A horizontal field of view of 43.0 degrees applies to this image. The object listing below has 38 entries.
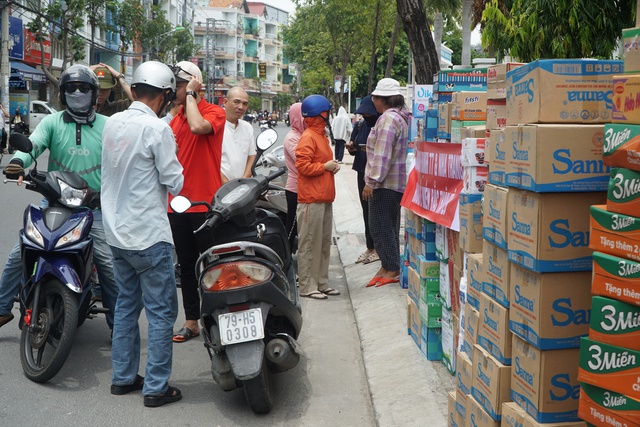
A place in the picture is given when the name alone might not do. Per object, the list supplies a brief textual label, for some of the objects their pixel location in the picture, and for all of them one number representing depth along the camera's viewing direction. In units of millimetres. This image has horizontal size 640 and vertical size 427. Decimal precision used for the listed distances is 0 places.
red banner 5137
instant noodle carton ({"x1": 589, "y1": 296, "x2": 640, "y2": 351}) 2568
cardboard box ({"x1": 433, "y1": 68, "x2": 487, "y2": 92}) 5695
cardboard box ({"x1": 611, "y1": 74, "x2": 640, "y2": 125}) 2678
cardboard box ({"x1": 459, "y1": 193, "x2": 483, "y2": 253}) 4293
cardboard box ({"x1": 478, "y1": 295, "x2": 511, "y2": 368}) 3471
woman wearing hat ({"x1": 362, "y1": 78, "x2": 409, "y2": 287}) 7109
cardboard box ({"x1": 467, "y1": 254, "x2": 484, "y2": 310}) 3904
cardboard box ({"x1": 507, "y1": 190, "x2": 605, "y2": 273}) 3084
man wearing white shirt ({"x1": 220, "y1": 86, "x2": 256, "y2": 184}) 7047
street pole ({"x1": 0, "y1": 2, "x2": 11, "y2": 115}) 31703
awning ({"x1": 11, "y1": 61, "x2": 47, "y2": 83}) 39372
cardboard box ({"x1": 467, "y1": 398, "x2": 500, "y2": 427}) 3564
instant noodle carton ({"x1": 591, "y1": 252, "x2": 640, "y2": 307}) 2553
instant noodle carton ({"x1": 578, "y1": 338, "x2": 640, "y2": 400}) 2551
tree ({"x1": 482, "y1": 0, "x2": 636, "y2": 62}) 7066
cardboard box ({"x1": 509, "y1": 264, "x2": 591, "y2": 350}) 3098
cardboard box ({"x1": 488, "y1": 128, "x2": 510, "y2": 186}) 3479
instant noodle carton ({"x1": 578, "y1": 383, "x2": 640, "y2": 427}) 2537
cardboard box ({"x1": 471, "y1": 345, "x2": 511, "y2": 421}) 3455
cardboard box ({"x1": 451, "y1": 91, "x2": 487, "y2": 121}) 5121
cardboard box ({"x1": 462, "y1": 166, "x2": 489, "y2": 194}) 4395
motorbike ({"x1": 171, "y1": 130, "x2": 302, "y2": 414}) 4492
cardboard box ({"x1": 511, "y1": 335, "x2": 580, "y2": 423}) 3119
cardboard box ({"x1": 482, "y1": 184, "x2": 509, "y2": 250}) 3465
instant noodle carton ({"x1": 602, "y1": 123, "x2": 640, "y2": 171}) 2607
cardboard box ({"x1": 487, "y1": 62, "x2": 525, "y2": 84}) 3916
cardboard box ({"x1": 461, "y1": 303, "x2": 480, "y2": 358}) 3881
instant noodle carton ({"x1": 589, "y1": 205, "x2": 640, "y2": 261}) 2578
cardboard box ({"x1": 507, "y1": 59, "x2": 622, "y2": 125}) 3184
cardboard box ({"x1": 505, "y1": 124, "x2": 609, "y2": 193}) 3059
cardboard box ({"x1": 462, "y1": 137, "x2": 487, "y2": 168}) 4430
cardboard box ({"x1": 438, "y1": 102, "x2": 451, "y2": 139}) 5395
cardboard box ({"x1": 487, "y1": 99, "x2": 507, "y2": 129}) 4020
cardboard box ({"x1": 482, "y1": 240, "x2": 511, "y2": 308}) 3482
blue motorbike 4926
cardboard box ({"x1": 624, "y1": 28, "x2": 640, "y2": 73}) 2719
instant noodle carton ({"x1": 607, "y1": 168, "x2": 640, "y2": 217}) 2594
